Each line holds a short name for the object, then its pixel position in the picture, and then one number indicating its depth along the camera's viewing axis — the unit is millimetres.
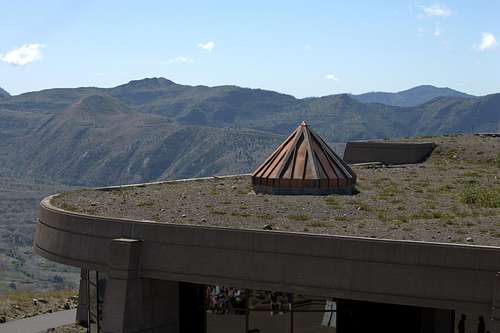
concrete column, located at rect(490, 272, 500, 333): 21344
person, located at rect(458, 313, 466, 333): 23327
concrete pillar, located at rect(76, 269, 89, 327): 38375
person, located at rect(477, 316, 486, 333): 22348
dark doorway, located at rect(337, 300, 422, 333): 24984
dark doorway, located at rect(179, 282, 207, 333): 28188
